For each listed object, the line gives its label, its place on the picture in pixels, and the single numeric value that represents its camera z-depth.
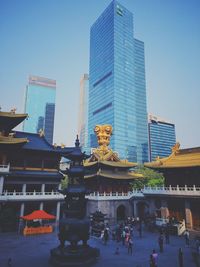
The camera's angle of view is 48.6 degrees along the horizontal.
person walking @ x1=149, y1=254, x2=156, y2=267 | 12.70
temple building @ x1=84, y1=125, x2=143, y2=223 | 35.20
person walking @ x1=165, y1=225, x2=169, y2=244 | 21.86
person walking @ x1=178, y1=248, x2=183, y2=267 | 14.17
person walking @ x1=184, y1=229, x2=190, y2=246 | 20.70
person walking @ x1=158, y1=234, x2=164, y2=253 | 18.51
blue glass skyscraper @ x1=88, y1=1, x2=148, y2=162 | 114.38
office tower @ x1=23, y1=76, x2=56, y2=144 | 180.00
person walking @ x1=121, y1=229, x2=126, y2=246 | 21.19
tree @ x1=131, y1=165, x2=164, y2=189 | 50.06
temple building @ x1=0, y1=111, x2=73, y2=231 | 30.28
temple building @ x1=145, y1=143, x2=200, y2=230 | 27.25
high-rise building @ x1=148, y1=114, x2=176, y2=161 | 149.77
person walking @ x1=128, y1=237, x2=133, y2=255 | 18.42
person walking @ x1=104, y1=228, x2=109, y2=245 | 21.14
